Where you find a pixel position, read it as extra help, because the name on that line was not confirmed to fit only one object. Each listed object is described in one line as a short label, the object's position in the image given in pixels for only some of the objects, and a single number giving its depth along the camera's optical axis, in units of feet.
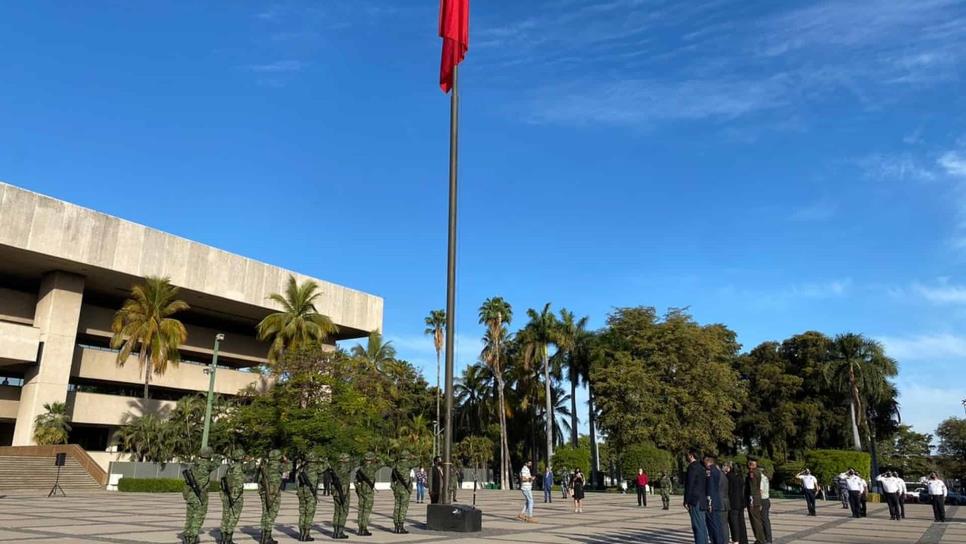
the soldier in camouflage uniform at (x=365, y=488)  47.09
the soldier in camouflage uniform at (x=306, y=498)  42.34
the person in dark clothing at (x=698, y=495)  38.52
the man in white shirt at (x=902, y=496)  75.64
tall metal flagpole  50.98
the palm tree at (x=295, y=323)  157.89
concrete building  128.47
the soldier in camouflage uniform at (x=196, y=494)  37.93
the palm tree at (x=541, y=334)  190.49
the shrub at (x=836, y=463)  144.15
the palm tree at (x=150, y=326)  137.39
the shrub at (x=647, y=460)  147.43
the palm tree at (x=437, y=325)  219.82
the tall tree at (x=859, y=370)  185.06
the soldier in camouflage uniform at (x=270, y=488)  39.58
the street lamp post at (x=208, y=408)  103.96
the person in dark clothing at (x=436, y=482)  57.52
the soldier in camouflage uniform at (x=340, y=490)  44.11
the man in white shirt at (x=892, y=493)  72.23
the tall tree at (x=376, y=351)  180.86
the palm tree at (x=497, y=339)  188.51
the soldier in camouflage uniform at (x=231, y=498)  38.32
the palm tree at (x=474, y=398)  208.96
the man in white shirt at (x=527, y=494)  62.59
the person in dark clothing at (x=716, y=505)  38.55
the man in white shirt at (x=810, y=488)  78.12
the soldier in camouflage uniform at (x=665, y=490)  91.90
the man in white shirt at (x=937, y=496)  71.56
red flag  58.49
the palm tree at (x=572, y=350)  192.65
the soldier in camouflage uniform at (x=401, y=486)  48.57
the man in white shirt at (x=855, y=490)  74.23
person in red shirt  96.17
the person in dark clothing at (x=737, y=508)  43.88
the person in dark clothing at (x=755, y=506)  45.44
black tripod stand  93.15
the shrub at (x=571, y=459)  159.84
